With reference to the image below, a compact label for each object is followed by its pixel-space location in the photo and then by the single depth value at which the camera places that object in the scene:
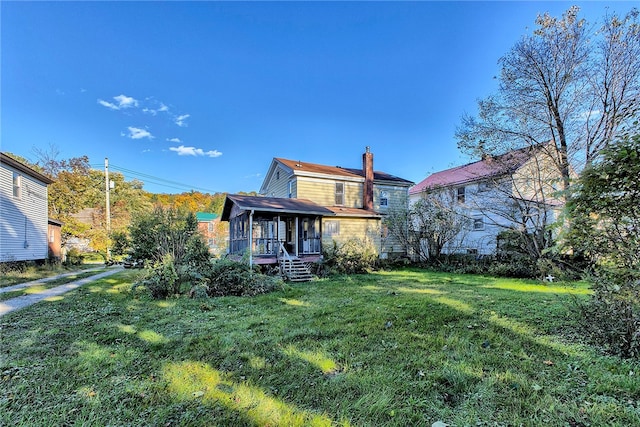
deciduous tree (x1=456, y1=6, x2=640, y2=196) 10.47
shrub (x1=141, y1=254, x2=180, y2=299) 8.13
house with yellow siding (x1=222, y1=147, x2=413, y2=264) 14.48
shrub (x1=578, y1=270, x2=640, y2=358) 3.27
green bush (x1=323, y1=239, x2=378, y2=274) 14.84
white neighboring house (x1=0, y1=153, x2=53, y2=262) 12.85
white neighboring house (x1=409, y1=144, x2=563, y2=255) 12.45
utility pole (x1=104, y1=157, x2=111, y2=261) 21.62
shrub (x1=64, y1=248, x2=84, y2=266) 18.77
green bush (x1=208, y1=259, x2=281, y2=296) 8.95
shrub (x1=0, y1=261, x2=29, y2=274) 12.35
